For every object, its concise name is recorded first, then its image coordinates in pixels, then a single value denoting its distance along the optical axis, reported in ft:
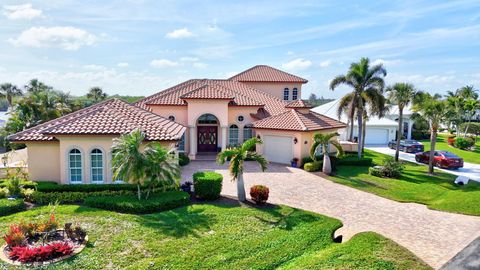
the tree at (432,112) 78.69
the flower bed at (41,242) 33.88
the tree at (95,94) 213.05
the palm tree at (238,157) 52.80
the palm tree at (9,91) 181.16
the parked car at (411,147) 120.16
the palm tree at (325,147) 77.66
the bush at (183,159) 85.65
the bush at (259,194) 52.44
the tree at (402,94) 87.82
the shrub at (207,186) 54.85
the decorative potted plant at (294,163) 87.12
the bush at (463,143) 133.08
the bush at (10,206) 47.47
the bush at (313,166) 82.02
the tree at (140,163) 49.75
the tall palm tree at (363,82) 94.22
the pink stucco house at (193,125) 58.85
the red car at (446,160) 90.68
